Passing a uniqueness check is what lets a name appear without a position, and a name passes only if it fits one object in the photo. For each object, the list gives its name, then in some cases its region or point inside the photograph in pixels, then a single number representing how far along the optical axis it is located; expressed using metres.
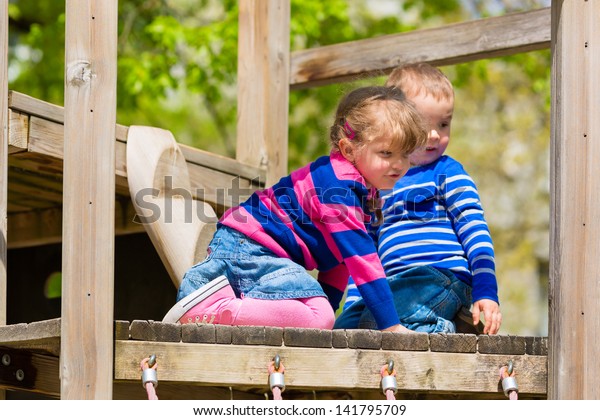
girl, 7.98
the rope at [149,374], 6.87
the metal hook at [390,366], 7.46
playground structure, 6.73
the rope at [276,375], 7.13
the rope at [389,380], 7.34
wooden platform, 7.05
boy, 8.99
